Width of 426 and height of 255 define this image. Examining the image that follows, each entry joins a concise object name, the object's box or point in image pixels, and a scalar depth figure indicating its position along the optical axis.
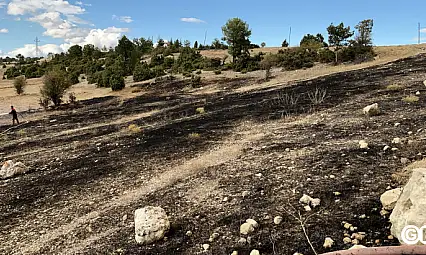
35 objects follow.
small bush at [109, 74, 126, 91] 35.94
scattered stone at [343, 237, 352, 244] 4.67
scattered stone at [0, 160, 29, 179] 10.21
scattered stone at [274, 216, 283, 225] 5.54
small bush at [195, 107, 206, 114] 17.59
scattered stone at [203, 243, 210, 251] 5.20
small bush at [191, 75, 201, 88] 31.53
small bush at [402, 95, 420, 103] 11.95
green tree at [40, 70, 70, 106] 27.52
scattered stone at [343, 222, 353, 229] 5.00
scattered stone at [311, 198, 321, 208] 5.81
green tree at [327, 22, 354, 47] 32.72
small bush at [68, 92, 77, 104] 28.70
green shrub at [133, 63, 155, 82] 40.31
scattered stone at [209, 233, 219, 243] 5.40
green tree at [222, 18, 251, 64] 40.56
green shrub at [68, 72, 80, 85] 46.06
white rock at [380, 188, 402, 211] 5.19
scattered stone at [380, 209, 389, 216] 5.11
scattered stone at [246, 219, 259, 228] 5.52
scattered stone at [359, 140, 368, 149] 8.16
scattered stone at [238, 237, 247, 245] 5.16
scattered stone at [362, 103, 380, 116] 11.10
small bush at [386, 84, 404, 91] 14.54
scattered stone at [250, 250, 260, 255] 4.77
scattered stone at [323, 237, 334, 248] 4.65
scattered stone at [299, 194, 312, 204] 5.94
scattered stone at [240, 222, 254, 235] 5.41
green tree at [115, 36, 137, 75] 50.59
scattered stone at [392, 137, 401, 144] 8.15
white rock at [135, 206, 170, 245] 5.65
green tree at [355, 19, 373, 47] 31.86
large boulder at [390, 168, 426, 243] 3.82
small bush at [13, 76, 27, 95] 37.03
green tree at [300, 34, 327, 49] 47.55
